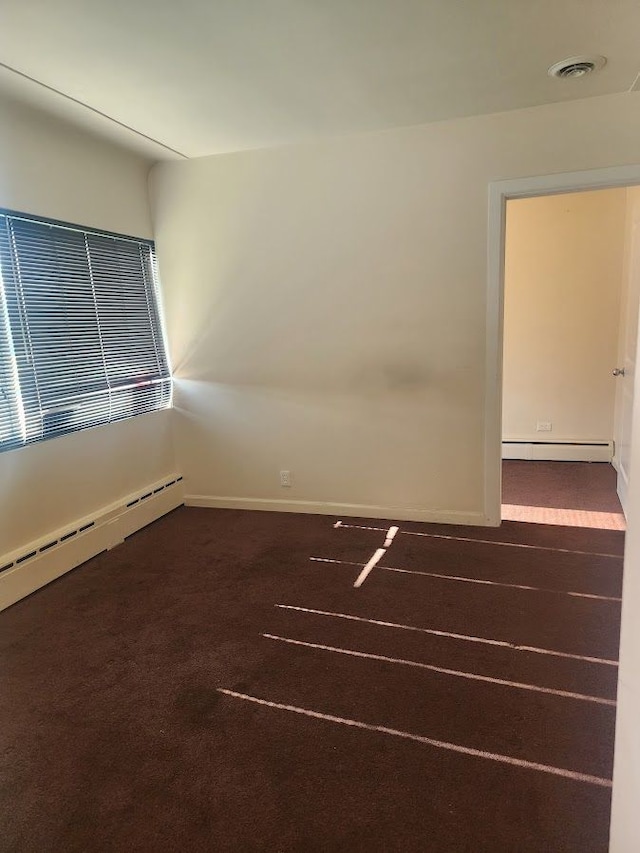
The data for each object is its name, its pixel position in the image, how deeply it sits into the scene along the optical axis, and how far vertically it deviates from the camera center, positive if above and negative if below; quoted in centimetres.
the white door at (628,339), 354 -18
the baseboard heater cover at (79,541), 277 -116
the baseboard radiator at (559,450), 472 -119
